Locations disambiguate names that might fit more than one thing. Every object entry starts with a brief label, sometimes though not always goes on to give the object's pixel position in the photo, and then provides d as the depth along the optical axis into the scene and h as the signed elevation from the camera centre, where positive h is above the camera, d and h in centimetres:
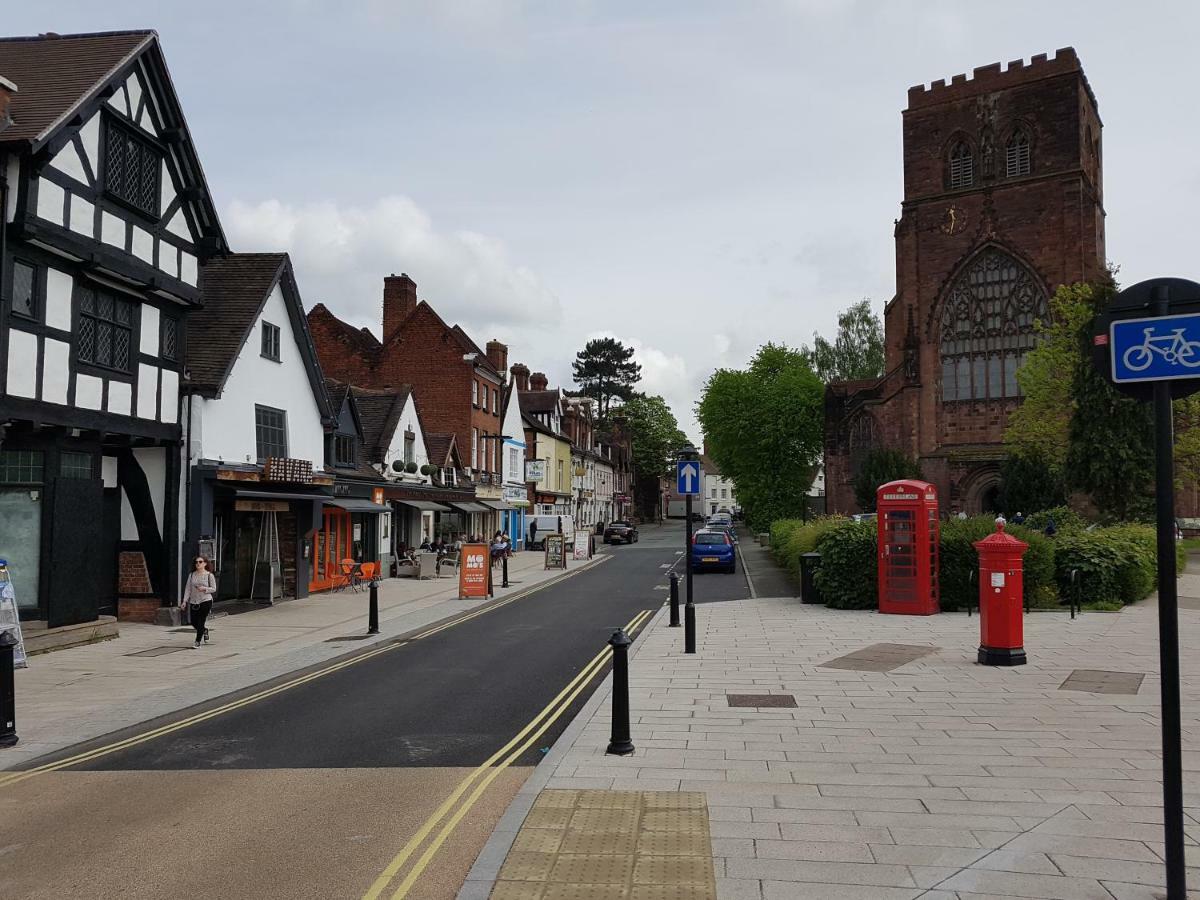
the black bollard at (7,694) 864 -200
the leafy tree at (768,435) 6156 +490
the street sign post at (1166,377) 425 +66
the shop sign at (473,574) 2364 -200
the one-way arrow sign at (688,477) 1463 +42
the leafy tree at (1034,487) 4197 +93
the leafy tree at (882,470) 4725 +189
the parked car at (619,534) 5847 -216
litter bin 2061 -181
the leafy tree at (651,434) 9588 +740
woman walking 1564 -177
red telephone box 1788 -85
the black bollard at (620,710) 781 -187
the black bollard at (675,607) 1697 -205
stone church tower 4800 +1462
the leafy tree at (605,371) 10225 +1521
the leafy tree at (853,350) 7488 +1331
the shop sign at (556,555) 3531 -219
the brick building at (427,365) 4184 +650
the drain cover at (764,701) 980 -227
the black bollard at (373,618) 1677 -230
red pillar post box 1195 -138
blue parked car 3222 -188
